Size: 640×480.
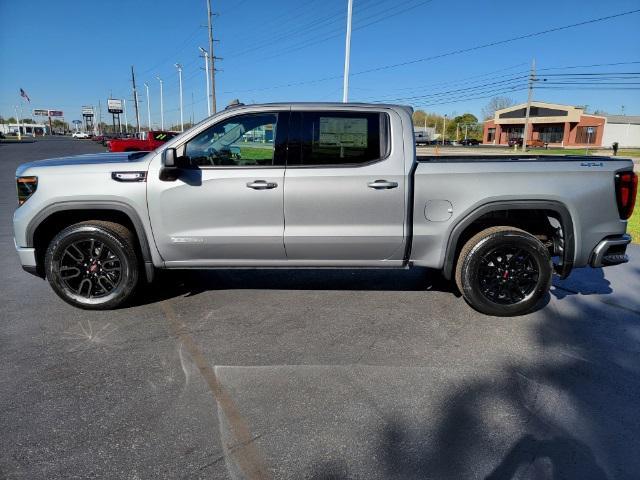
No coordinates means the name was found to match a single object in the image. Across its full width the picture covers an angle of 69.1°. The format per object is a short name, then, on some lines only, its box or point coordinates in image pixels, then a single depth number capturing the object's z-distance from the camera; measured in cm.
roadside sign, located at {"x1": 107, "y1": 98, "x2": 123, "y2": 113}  11800
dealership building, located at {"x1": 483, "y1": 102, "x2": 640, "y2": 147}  7169
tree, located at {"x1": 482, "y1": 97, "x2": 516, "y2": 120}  11750
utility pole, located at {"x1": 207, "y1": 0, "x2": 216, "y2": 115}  4450
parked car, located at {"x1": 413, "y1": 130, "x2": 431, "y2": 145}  5667
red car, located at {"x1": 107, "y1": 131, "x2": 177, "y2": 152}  2519
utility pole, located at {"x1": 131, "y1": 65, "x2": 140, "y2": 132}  8605
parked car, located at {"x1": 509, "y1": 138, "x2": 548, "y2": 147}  7038
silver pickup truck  424
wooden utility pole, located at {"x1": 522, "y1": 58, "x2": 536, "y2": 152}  4748
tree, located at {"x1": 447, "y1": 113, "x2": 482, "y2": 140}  10544
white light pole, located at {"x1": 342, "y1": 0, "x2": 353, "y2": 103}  1917
